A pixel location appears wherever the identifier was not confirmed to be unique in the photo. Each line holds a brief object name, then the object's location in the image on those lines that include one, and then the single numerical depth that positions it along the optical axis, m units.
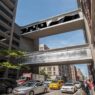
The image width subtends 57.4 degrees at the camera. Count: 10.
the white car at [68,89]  12.86
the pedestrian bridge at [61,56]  18.11
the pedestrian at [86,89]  7.74
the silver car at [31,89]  9.15
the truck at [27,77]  17.93
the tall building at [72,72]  99.42
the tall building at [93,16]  6.68
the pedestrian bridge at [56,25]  22.79
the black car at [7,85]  11.26
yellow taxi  16.99
